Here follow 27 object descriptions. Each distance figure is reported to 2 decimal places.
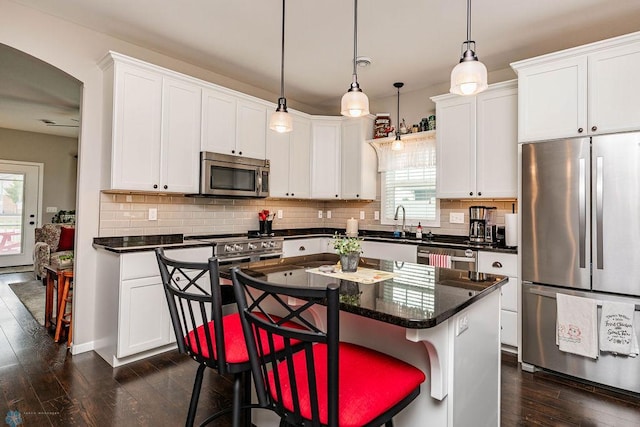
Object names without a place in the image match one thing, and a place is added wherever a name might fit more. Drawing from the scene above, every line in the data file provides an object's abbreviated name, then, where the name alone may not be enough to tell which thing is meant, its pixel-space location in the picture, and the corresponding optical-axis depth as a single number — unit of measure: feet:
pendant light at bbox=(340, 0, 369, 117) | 6.56
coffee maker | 11.94
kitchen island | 4.25
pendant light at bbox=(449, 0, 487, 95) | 5.49
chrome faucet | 14.24
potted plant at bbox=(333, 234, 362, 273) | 6.26
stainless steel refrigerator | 8.04
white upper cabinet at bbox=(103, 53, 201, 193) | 9.67
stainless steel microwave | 11.44
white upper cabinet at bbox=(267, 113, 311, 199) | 13.94
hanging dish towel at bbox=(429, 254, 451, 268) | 11.34
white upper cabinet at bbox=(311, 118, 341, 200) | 15.47
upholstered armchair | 16.29
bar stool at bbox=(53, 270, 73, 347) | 10.43
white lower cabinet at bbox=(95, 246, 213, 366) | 8.95
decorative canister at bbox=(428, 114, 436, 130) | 13.27
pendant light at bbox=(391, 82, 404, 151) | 12.99
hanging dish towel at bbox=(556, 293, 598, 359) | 8.29
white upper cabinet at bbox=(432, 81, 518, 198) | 11.01
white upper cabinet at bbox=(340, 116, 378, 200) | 15.05
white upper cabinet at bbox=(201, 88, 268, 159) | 11.68
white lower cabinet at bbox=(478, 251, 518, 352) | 10.05
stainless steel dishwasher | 10.87
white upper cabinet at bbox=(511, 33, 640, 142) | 8.41
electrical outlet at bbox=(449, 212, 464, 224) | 13.11
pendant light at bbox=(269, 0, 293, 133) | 7.53
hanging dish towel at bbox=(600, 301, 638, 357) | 7.91
